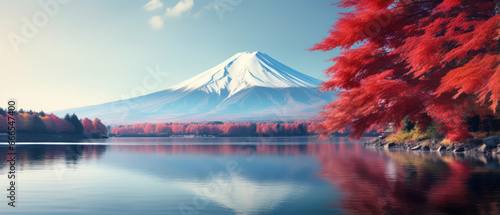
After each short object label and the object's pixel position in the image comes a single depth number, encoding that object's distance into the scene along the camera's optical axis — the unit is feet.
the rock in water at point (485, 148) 121.16
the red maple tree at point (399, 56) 30.19
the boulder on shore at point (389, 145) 193.96
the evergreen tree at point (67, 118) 433.44
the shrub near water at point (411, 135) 164.45
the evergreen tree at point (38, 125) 360.87
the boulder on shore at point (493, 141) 120.26
